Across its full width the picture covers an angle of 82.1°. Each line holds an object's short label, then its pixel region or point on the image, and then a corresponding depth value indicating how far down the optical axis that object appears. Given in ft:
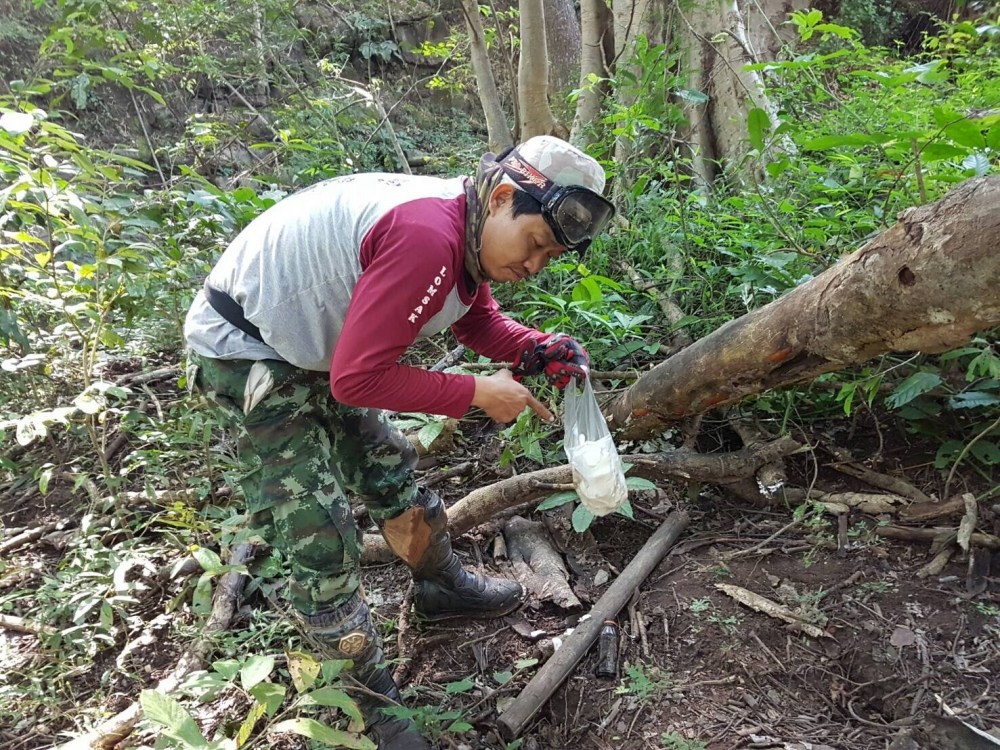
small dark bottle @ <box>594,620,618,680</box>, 6.42
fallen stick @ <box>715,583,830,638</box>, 6.32
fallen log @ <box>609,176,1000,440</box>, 4.61
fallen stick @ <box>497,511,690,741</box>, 5.98
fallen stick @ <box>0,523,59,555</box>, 9.40
